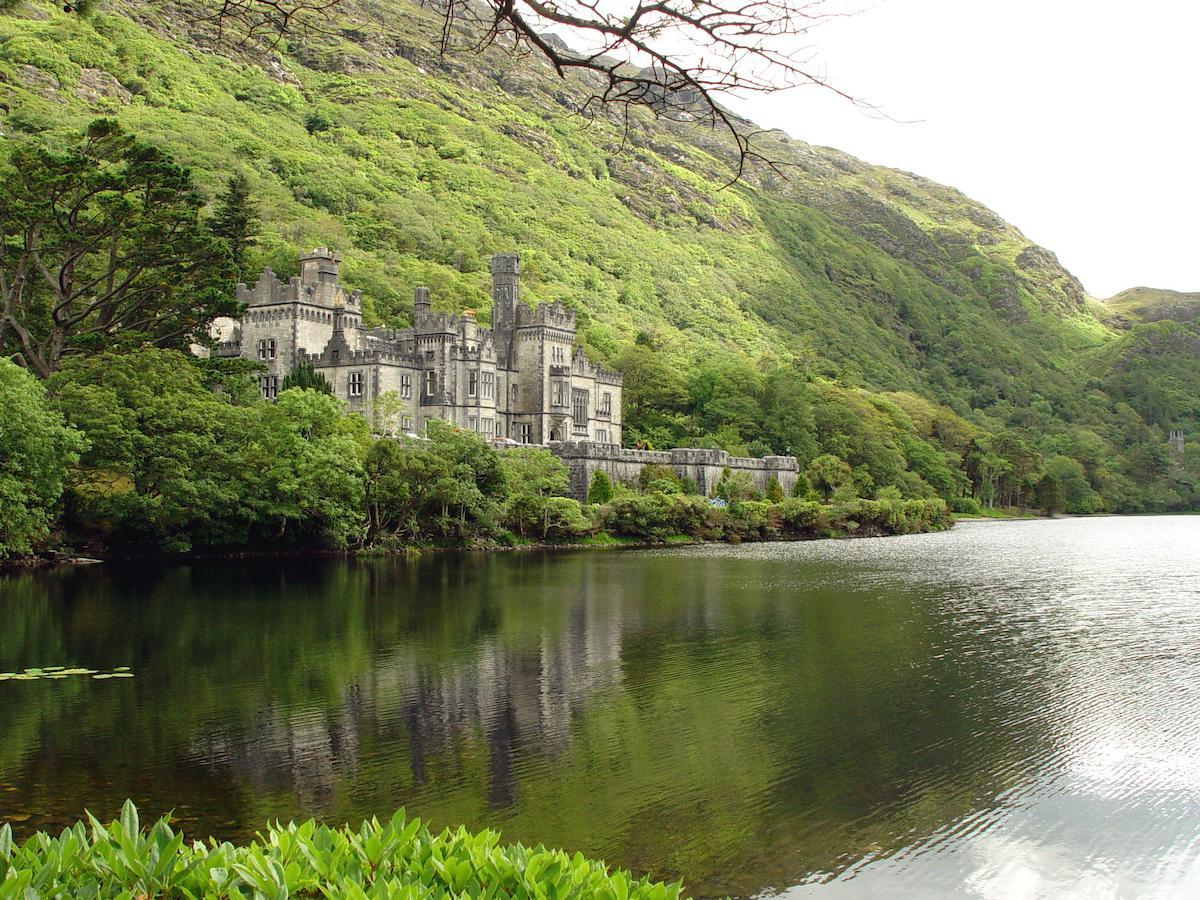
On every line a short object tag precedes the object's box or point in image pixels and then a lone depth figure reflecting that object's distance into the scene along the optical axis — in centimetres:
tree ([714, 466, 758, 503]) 8273
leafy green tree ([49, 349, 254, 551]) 4569
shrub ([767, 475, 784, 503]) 8650
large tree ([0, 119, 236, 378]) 5056
